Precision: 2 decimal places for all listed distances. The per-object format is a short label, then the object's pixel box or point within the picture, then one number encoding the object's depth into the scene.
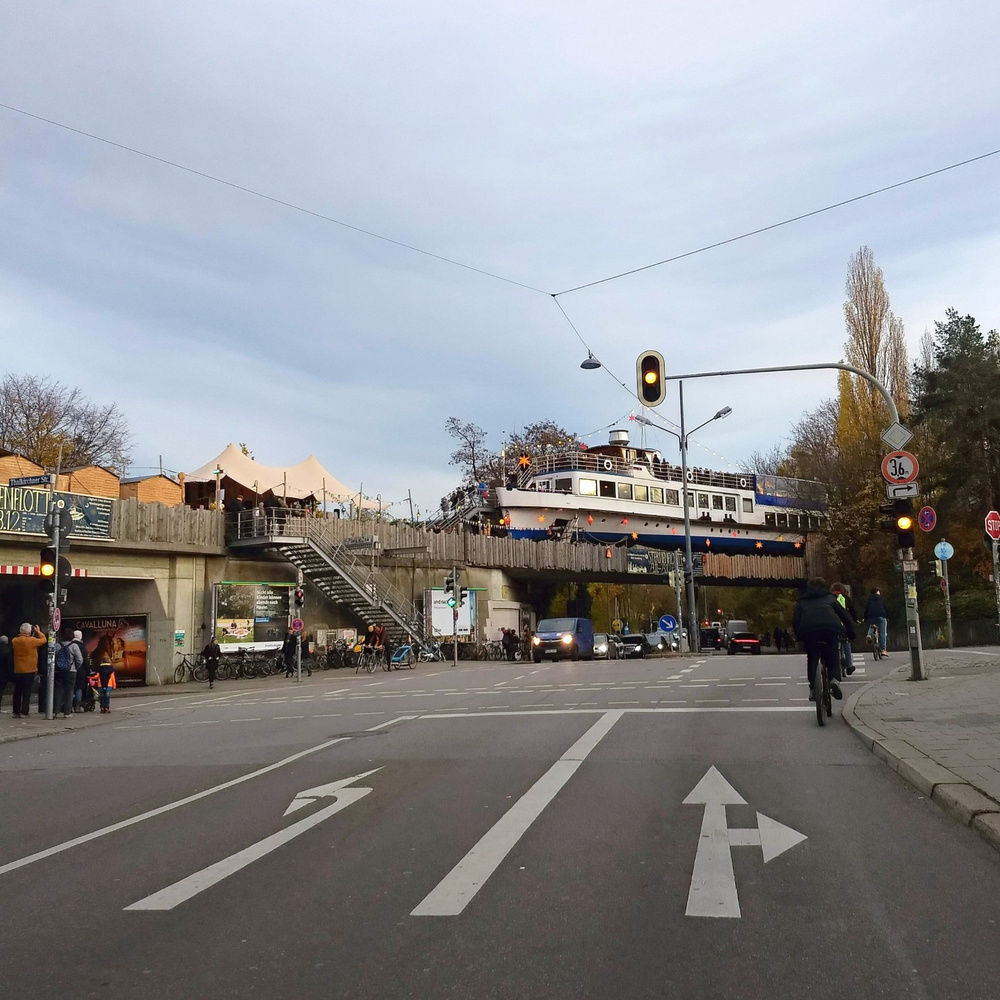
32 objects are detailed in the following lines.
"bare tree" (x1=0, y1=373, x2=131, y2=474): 46.09
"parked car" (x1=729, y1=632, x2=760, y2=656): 52.38
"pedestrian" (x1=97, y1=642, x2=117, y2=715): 22.20
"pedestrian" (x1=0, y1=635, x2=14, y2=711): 23.09
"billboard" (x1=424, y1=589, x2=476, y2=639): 44.09
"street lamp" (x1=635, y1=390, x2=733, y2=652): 44.45
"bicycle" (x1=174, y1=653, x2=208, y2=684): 35.74
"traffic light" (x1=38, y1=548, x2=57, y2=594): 19.92
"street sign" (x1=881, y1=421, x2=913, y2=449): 17.62
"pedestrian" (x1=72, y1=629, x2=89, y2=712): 22.31
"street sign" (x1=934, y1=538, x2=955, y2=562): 27.00
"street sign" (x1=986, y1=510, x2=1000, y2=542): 26.08
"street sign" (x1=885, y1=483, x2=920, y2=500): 17.32
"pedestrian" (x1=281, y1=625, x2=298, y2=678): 37.25
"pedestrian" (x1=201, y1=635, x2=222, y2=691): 32.09
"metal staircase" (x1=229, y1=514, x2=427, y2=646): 37.97
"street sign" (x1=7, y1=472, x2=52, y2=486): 31.83
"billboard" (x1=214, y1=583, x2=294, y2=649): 37.00
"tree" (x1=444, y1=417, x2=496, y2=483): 63.59
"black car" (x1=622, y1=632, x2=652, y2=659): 45.62
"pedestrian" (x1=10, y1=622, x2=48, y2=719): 20.48
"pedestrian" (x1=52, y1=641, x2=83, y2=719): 20.91
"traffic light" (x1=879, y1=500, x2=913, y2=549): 17.36
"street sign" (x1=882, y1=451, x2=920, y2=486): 17.25
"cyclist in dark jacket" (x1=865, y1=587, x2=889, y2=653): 26.05
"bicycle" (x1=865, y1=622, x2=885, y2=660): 26.28
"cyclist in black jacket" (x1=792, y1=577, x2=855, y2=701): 12.10
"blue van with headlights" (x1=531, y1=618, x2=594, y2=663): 40.12
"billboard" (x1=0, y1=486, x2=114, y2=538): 30.94
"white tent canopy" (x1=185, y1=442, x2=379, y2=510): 42.72
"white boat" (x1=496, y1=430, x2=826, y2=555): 54.12
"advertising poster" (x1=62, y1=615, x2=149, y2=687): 35.59
